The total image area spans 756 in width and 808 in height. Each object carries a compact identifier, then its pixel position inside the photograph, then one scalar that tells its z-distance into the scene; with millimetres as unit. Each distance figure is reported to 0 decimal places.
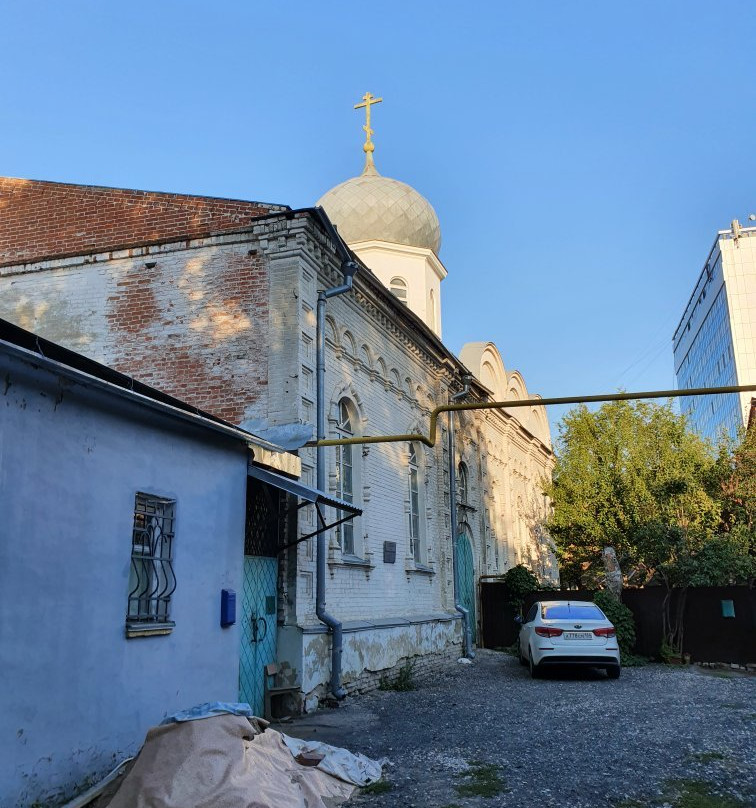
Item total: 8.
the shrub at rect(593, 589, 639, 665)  17078
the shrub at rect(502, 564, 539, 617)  21016
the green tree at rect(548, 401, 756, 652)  22953
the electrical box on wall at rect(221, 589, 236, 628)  8062
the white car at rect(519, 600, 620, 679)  13617
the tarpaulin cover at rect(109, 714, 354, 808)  5148
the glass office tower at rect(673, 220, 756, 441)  68375
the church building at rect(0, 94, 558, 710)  10945
